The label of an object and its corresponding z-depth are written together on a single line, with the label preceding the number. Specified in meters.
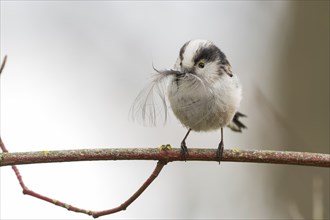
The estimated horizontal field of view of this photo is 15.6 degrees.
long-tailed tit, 6.61
